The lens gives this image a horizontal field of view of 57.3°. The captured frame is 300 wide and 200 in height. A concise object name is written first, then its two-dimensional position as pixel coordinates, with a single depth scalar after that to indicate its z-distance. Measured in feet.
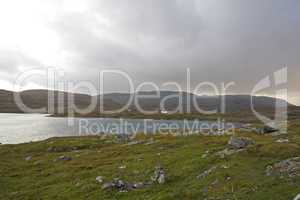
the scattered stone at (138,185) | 97.03
